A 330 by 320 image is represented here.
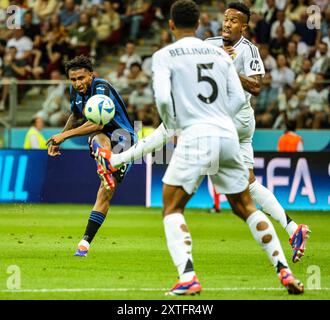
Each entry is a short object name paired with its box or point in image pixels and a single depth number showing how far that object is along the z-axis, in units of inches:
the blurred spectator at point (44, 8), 1017.5
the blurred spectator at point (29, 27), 1001.5
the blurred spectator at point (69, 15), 1002.7
